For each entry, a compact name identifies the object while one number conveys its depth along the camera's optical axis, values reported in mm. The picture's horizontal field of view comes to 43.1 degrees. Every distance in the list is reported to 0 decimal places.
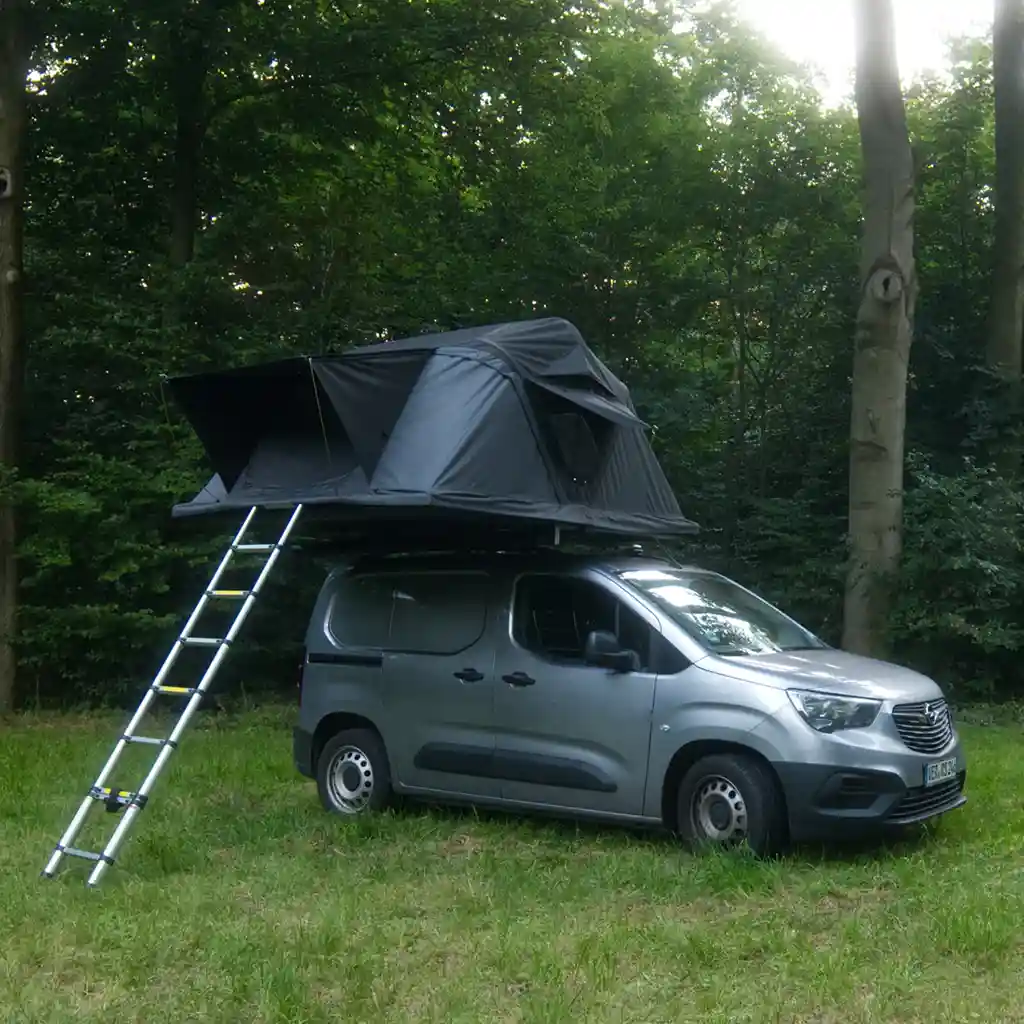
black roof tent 8000
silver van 7352
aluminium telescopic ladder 7238
